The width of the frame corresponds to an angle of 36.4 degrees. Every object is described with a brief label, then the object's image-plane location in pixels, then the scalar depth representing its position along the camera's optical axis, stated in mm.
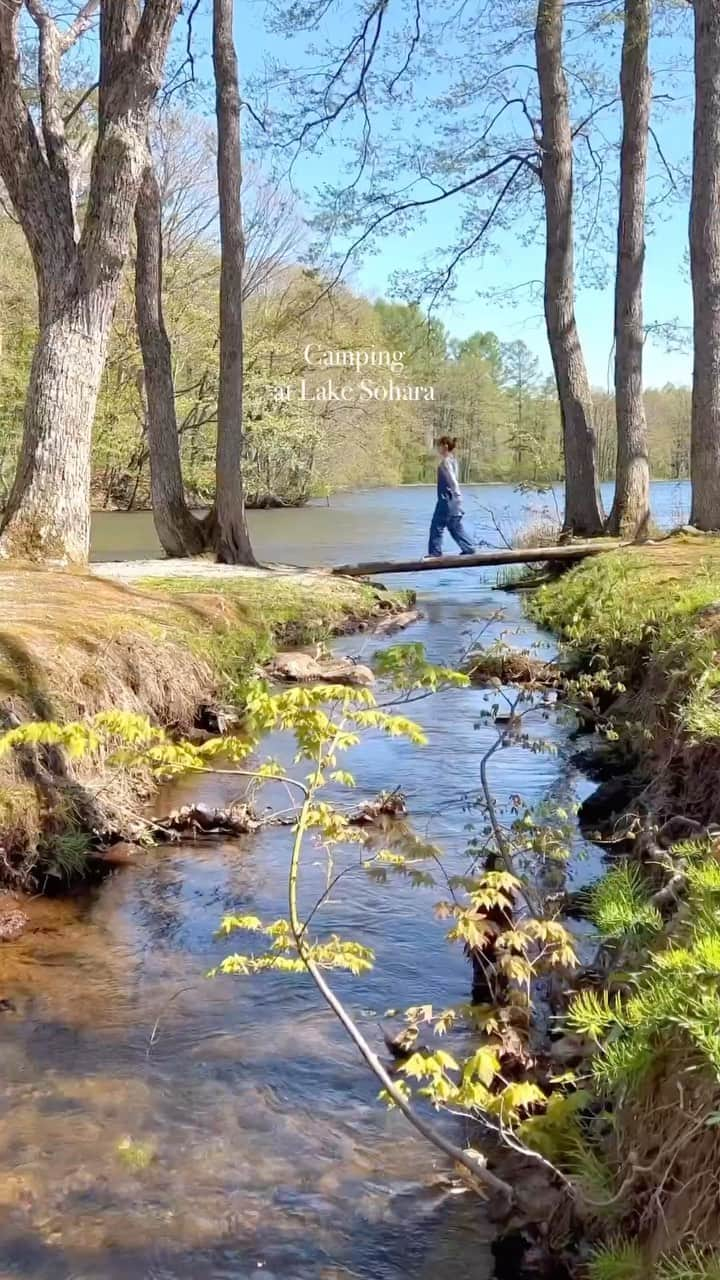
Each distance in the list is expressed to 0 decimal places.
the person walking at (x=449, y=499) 18094
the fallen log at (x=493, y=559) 16172
